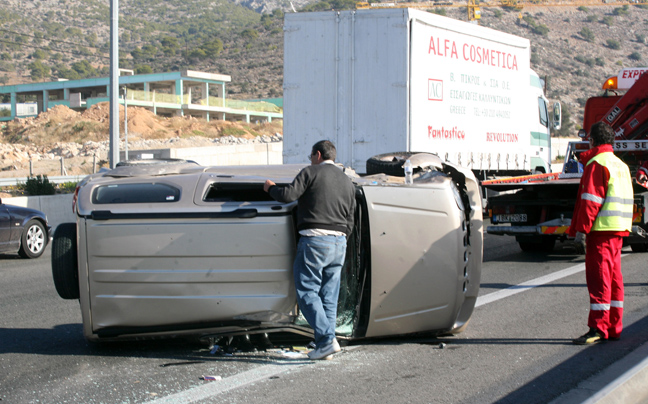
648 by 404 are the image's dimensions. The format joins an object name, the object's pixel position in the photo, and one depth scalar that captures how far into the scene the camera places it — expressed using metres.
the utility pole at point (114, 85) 16.66
